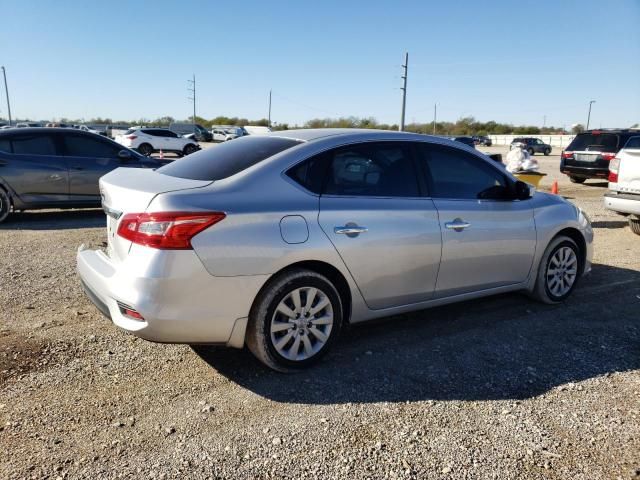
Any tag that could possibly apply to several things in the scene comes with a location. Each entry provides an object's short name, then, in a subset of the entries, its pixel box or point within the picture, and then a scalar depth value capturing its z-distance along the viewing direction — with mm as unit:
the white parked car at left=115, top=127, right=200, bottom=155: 30234
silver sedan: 3193
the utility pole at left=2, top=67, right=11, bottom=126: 71894
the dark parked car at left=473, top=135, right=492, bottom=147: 63666
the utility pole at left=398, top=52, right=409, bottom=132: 42250
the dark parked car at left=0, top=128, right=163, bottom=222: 8680
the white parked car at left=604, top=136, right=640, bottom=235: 8102
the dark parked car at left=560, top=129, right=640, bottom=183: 16359
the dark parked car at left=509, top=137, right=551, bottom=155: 49344
